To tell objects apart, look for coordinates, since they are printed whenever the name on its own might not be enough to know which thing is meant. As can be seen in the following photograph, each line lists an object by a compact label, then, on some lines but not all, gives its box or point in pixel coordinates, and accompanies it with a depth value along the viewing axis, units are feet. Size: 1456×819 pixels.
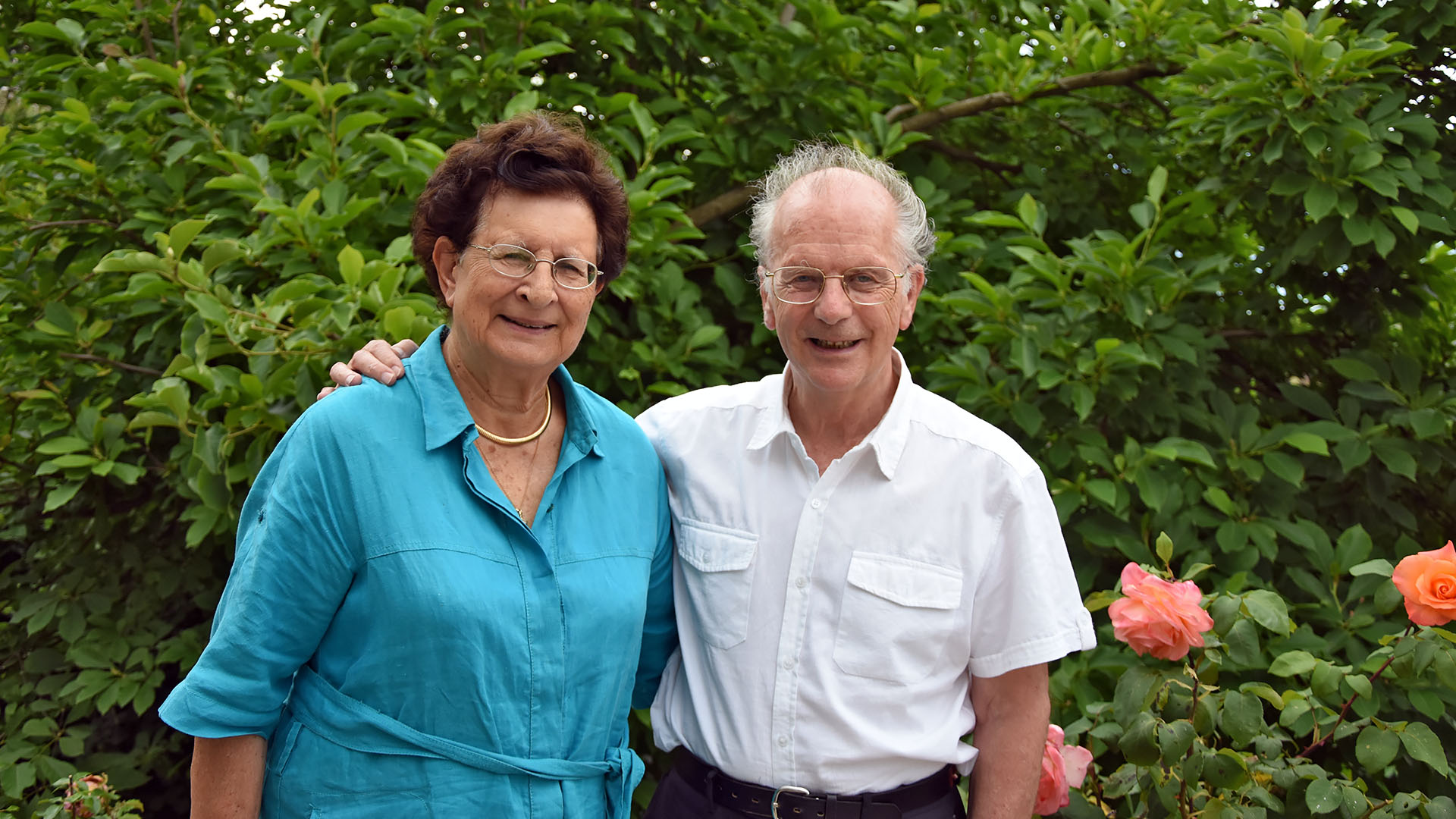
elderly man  6.18
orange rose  6.49
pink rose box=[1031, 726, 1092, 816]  6.79
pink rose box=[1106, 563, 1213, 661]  6.55
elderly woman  5.31
